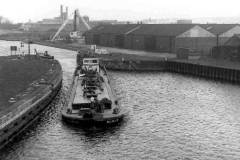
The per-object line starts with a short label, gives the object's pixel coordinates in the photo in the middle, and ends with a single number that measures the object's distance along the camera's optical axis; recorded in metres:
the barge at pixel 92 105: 38.72
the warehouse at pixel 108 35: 118.50
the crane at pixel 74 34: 157.43
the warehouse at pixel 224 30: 101.75
